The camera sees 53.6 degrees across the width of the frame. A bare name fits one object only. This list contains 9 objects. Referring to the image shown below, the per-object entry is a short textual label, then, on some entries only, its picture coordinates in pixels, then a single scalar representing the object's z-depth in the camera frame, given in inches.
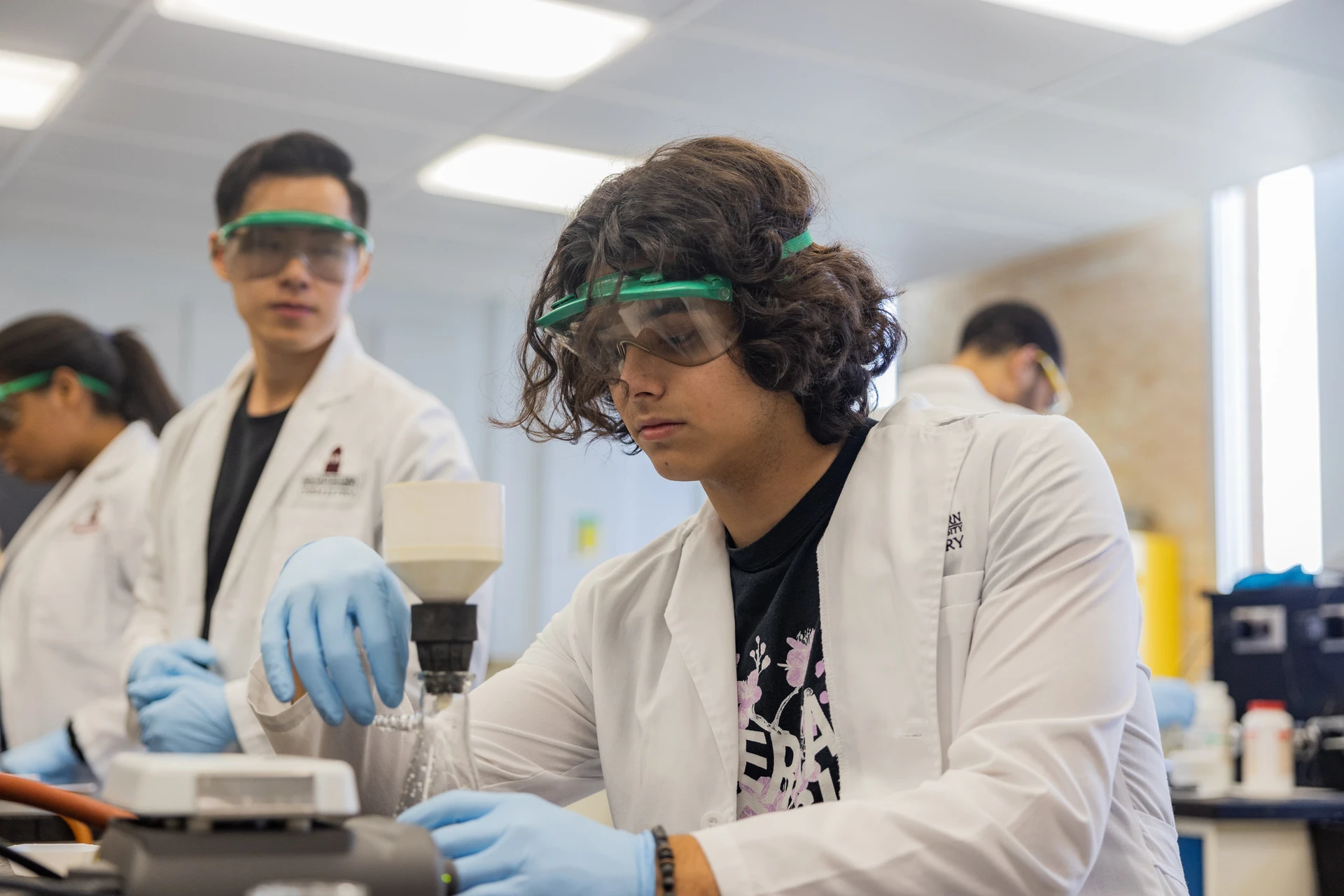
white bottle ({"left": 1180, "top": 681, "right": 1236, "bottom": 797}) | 125.1
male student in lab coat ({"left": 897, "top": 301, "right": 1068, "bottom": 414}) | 157.0
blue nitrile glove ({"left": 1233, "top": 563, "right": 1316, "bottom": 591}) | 136.3
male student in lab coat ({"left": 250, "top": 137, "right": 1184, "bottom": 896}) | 40.4
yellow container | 216.5
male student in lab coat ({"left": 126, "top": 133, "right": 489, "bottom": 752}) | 91.4
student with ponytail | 118.7
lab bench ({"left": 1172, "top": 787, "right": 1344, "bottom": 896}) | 109.2
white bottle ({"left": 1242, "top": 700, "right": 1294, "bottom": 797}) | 121.2
